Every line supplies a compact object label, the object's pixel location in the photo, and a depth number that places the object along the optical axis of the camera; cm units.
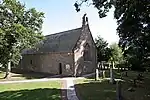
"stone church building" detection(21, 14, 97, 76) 1865
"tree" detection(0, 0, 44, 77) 1651
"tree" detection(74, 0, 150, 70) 873
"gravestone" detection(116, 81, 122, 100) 703
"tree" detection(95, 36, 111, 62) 2309
